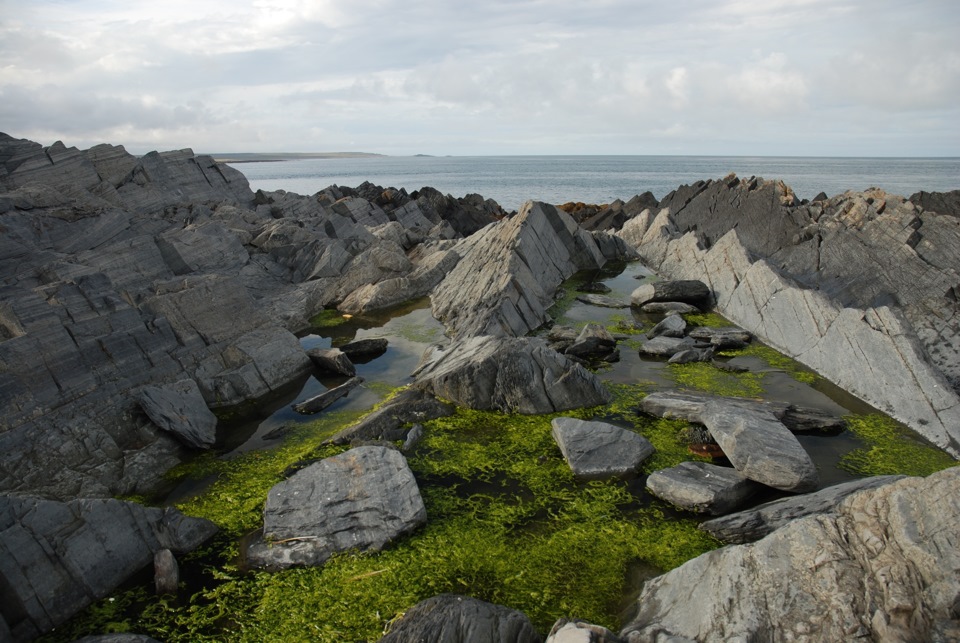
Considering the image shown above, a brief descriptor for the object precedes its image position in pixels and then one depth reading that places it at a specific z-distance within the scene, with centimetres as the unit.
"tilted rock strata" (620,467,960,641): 475
